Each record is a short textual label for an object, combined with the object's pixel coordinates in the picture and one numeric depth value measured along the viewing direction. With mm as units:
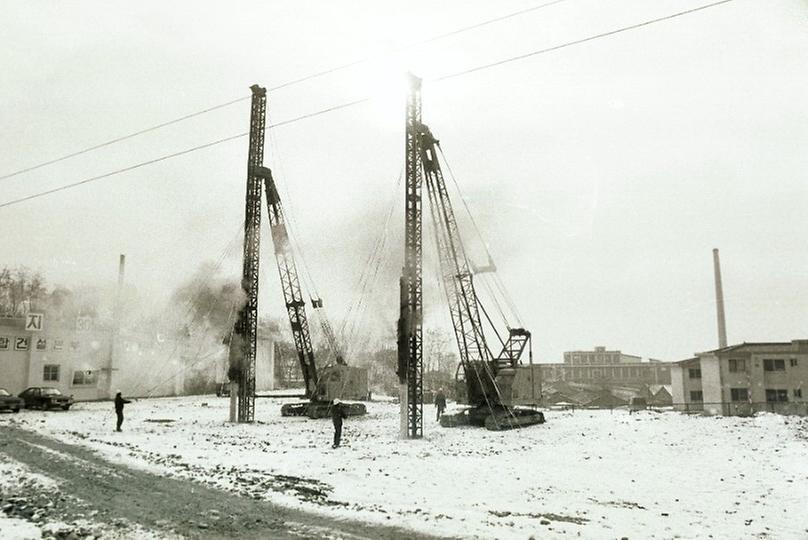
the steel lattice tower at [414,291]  25281
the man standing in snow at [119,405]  24500
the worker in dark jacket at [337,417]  20891
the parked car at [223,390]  52494
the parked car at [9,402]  32012
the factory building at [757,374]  50656
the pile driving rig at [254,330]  31688
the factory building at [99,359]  42219
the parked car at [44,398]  35344
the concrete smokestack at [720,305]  70625
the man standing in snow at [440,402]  36178
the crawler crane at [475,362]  32844
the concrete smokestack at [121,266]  58750
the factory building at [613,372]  125125
